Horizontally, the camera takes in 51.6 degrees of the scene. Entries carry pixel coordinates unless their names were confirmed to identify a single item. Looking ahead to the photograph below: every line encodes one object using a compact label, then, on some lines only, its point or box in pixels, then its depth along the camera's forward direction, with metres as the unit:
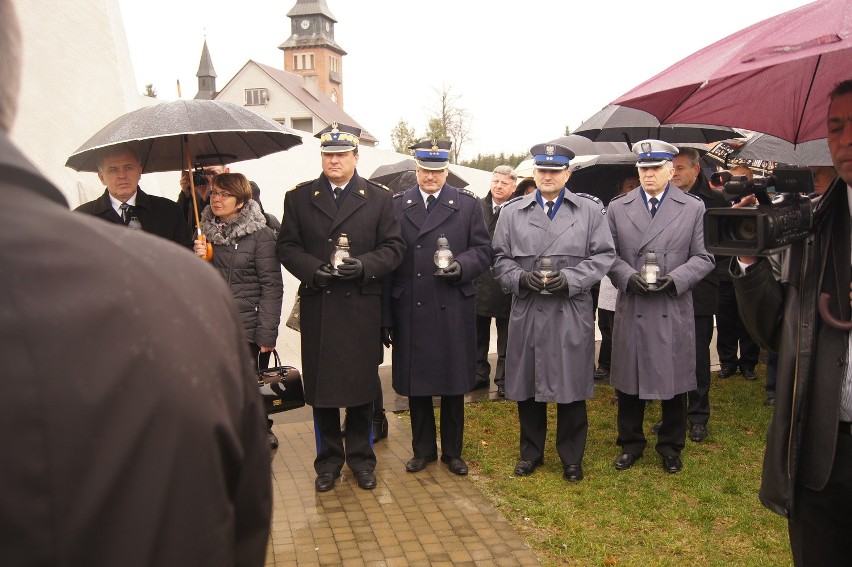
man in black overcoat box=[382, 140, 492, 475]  6.21
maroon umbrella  2.92
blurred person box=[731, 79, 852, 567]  2.84
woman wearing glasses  6.06
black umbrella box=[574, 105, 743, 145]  7.82
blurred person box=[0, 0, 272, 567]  0.97
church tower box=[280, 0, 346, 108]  96.43
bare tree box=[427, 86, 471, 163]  49.38
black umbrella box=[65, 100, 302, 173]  5.11
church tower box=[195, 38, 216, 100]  89.81
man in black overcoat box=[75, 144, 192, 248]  5.52
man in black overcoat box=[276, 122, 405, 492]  5.84
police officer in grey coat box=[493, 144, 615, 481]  6.02
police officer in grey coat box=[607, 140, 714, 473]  6.09
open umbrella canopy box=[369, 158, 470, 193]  10.69
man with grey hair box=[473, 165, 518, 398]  8.56
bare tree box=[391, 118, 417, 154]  53.25
